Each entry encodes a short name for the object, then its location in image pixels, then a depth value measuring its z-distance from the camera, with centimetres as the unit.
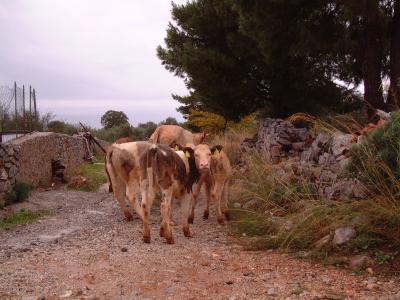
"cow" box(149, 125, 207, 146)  1123
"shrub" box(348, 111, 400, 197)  620
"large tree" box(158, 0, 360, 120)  1340
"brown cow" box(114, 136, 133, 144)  1164
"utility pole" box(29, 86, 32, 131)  1522
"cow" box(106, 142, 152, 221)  850
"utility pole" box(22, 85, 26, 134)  1454
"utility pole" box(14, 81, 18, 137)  1398
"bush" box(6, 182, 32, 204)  1039
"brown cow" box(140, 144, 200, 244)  705
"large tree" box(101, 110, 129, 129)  4350
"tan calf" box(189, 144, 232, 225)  850
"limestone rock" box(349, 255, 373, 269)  541
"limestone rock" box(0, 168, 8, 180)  1036
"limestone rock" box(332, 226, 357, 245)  594
